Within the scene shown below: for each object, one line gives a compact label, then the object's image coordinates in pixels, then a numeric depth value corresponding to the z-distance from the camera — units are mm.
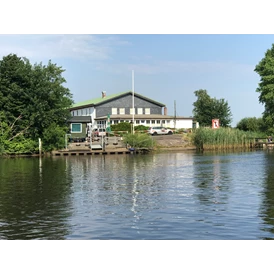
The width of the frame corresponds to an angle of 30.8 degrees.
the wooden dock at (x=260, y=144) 72125
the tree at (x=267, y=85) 70438
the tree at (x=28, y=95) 61000
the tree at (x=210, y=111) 101188
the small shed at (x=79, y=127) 74250
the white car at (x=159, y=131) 81000
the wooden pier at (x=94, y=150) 61888
